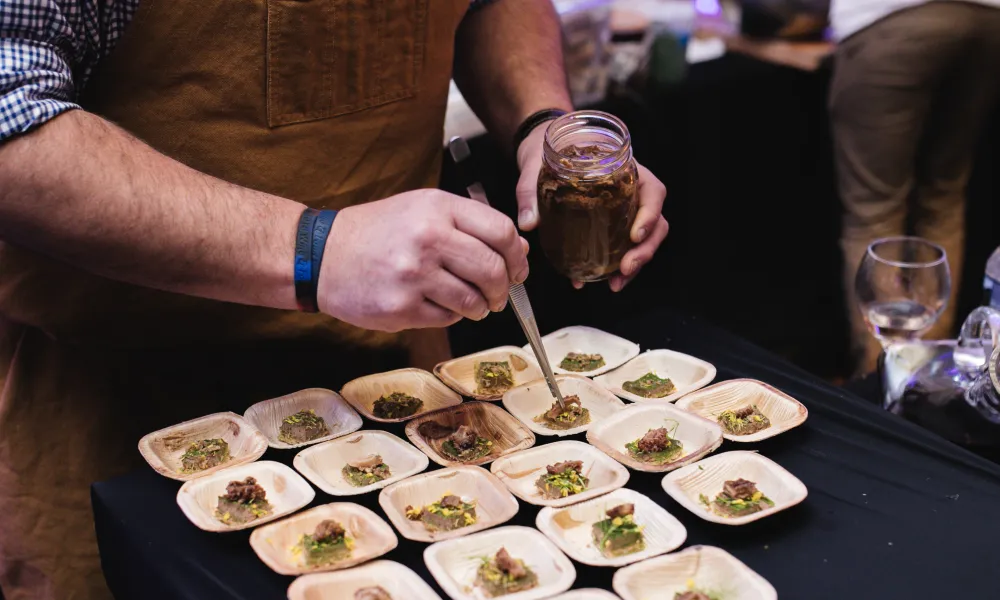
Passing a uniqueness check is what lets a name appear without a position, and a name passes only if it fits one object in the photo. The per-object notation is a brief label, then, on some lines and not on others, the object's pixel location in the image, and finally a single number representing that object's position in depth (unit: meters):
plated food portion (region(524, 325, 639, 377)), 2.00
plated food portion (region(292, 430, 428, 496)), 1.63
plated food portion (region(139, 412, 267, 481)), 1.64
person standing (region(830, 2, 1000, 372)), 3.42
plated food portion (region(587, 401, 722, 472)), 1.65
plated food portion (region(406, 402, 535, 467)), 1.70
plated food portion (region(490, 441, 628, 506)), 1.58
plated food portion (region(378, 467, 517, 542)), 1.49
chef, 1.50
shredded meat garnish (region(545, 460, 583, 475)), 1.64
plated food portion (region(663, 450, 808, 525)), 1.50
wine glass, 2.10
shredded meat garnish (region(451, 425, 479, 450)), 1.71
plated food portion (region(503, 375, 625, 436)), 1.80
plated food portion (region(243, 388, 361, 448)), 1.75
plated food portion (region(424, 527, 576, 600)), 1.36
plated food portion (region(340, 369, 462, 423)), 1.82
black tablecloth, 1.38
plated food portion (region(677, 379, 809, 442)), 1.72
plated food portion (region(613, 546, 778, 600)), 1.35
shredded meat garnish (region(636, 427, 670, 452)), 1.69
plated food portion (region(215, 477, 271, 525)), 1.51
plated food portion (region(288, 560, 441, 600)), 1.34
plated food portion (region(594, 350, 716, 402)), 1.90
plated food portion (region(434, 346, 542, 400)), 1.92
